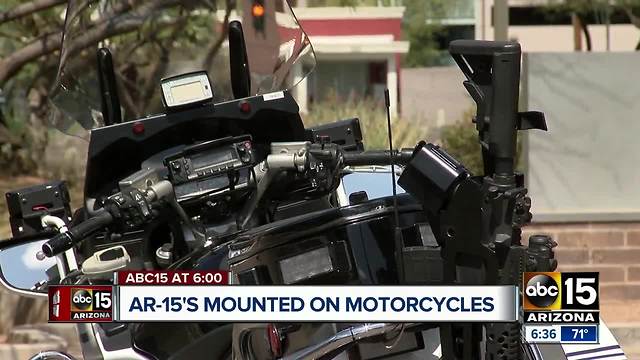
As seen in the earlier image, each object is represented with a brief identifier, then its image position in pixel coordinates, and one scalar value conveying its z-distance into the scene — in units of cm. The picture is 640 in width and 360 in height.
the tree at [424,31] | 6041
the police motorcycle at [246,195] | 529
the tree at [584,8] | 6169
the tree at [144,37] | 757
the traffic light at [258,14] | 770
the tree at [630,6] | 5984
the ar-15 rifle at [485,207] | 515
